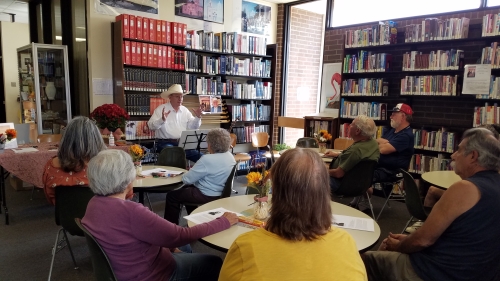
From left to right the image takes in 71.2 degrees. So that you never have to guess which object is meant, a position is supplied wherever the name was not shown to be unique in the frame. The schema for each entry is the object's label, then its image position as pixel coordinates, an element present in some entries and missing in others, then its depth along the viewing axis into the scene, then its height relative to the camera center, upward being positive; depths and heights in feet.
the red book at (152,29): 16.88 +3.32
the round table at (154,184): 9.44 -2.34
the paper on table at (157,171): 10.74 -2.29
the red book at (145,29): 16.67 +3.30
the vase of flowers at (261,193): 6.87 -1.82
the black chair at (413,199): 9.52 -2.62
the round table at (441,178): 10.17 -2.25
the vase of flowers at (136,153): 10.15 -1.60
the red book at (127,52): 16.28 +2.13
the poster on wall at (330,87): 20.71 +0.97
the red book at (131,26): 16.24 +3.34
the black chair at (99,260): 4.99 -2.39
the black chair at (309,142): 17.37 -1.97
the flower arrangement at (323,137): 14.94 -1.46
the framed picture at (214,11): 20.10 +5.19
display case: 19.53 +0.52
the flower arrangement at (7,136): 12.92 -1.53
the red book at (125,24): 16.06 +3.35
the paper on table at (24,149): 12.75 -2.02
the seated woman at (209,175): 10.05 -2.17
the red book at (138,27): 16.46 +3.33
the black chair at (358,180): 12.03 -2.64
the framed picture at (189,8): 18.99 +5.01
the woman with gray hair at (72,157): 8.19 -1.42
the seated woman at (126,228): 5.17 -1.95
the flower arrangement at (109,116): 13.98 -0.76
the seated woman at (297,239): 3.54 -1.47
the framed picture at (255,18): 21.79 +5.26
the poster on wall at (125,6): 16.57 +4.47
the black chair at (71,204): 7.73 -2.41
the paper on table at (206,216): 6.67 -2.29
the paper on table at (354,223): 6.73 -2.36
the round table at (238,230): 5.80 -2.33
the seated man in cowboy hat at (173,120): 16.81 -1.05
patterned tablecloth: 12.24 -2.42
